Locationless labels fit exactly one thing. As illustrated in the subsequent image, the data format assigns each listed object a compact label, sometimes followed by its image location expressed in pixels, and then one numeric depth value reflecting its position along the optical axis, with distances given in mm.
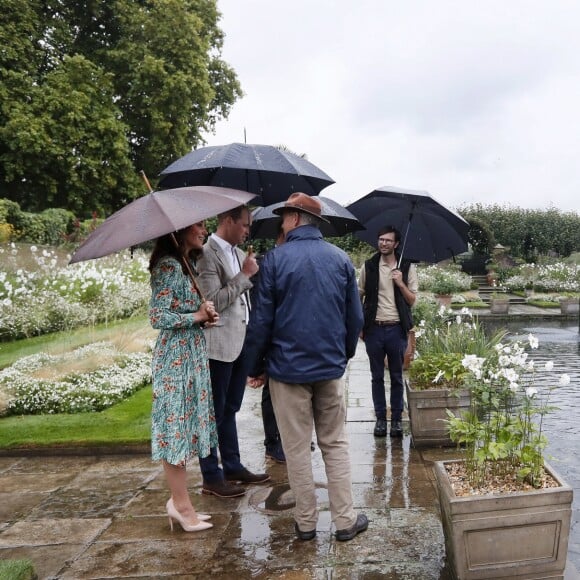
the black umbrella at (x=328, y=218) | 4934
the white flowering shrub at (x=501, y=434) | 3125
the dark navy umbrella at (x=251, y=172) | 4230
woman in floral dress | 3504
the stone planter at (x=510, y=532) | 2881
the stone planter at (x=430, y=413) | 5109
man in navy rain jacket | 3363
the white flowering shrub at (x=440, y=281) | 17875
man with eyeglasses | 5242
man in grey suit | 3980
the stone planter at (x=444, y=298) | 17828
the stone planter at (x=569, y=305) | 18688
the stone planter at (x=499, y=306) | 19281
